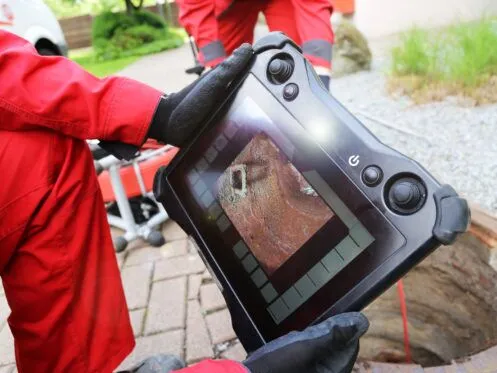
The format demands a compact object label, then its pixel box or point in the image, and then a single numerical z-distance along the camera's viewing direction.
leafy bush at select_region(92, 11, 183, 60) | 11.82
